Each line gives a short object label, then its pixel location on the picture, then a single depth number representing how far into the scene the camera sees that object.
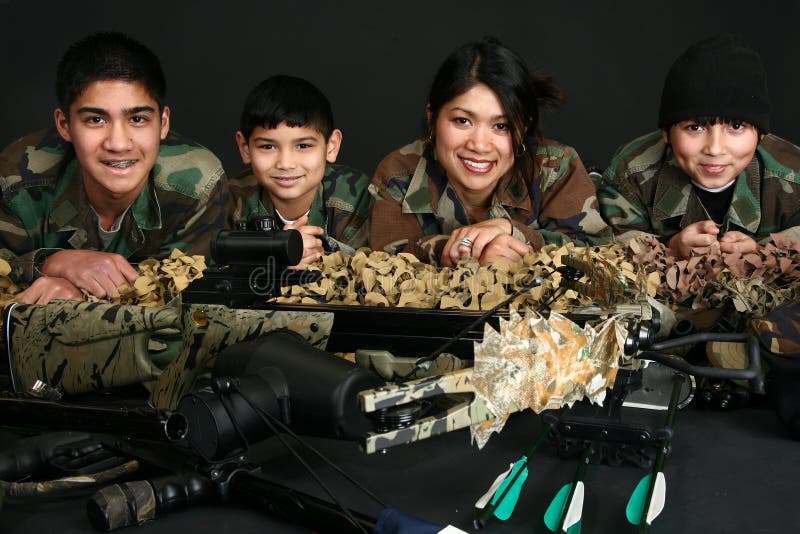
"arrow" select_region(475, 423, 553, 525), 1.09
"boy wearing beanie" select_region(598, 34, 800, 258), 1.95
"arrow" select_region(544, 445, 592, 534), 1.04
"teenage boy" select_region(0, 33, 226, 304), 2.16
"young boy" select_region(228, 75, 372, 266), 2.24
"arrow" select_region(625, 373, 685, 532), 1.04
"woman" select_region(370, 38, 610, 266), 2.10
